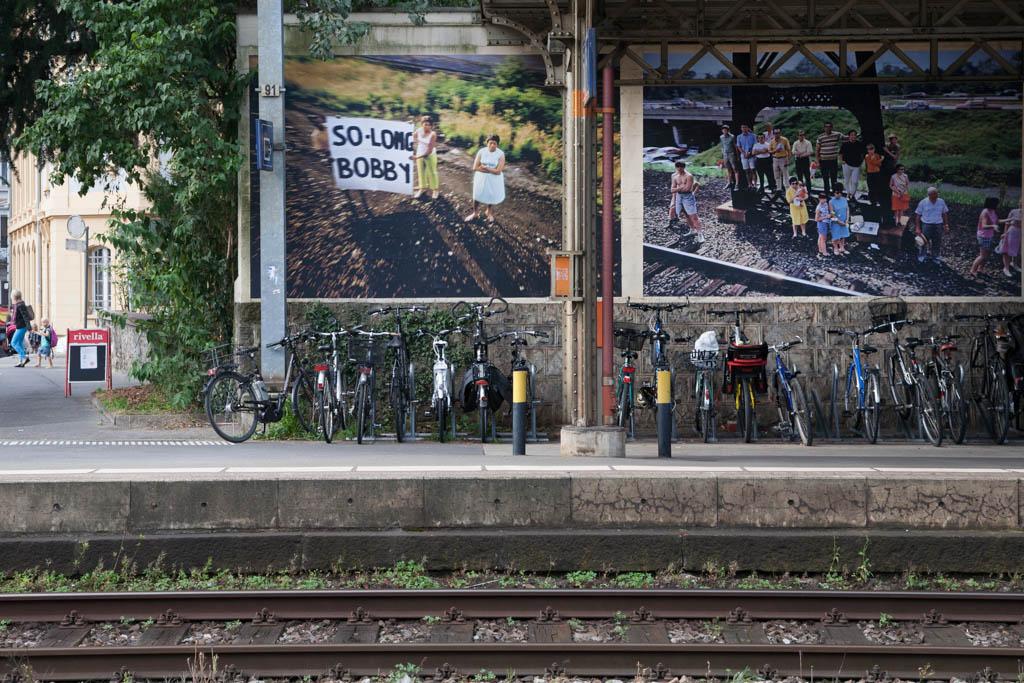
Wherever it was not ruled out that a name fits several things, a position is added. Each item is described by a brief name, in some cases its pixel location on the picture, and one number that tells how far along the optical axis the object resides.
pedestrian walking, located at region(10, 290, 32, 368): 31.45
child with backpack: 32.09
